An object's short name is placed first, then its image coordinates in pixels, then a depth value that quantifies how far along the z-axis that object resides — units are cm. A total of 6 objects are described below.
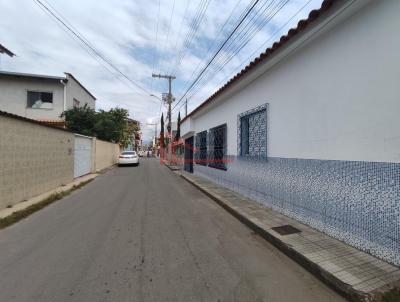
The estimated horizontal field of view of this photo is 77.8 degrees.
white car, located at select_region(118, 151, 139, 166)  2233
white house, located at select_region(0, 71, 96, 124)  1783
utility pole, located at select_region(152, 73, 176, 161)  2586
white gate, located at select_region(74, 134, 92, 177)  1246
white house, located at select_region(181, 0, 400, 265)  313
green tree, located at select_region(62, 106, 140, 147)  1812
